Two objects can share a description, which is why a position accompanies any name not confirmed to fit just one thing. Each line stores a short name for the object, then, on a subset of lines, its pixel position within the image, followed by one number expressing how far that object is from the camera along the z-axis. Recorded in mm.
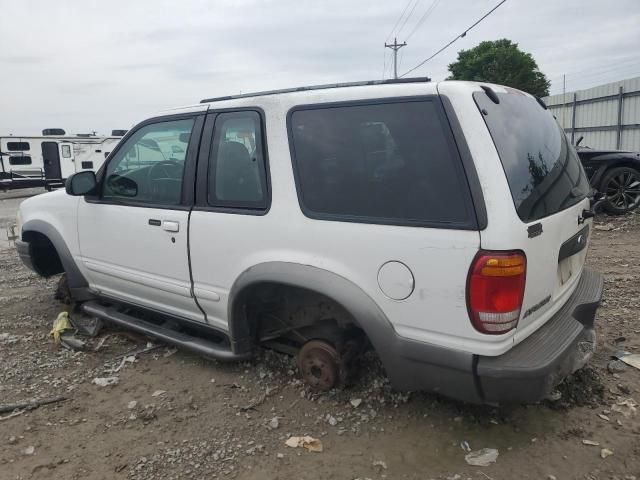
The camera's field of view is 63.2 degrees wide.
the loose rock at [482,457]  2592
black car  9055
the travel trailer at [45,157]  19141
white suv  2334
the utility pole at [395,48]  36653
